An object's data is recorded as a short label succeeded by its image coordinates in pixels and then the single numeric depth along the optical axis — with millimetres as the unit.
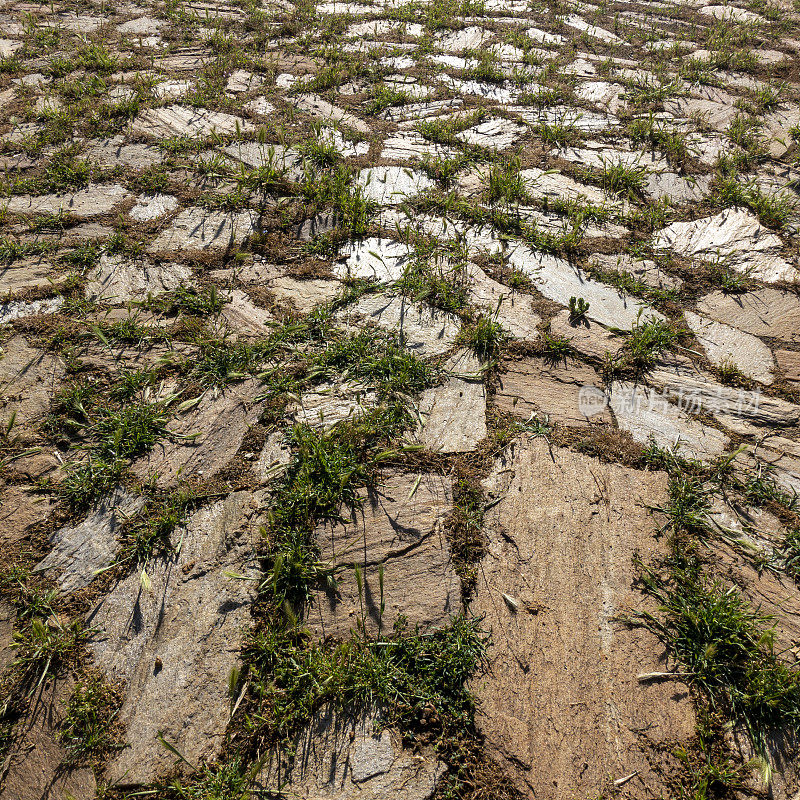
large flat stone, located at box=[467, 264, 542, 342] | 2500
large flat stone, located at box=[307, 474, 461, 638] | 1617
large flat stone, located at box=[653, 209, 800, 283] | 2826
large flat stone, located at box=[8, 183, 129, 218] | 2979
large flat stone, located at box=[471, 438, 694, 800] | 1383
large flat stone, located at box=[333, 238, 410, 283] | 2740
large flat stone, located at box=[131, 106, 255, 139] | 3629
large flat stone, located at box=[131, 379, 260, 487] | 1963
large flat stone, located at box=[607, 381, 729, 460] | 2076
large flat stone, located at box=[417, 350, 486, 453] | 2076
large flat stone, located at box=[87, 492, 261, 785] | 1388
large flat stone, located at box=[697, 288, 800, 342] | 2537
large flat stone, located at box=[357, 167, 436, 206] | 3195
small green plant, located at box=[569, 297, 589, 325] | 2562
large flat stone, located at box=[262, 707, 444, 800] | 1307
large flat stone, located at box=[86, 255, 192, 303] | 2572
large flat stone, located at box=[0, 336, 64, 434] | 2064
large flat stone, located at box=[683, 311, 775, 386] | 2361
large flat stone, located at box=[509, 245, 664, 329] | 2592
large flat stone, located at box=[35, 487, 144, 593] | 1675
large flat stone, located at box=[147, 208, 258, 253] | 2855
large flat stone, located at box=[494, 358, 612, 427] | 2184
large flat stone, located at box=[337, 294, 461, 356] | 2426
